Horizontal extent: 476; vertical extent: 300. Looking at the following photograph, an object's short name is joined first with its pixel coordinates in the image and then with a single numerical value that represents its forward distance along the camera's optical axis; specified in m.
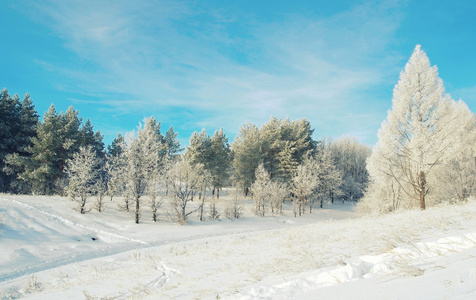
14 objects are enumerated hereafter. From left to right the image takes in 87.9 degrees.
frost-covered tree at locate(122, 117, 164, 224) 23.48
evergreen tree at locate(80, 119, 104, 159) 42.78
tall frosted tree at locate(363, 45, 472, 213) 15.07
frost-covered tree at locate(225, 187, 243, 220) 29.75
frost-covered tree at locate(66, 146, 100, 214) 23.78
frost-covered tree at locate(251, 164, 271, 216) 33.91
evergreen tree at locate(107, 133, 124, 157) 51.38
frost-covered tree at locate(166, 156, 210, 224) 24.97
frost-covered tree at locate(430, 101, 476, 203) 20.72
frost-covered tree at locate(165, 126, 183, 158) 54.12
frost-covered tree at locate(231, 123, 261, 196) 47.84
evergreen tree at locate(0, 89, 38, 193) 37.16
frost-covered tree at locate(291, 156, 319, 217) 37.72
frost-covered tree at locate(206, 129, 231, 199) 45.50
